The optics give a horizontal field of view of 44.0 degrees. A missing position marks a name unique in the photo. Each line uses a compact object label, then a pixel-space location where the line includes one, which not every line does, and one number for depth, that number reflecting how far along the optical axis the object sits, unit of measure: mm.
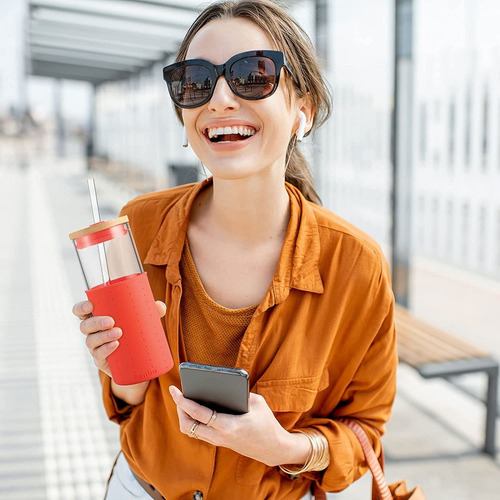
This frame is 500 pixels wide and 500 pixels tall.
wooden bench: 3295
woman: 1232
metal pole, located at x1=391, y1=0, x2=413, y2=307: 4512
